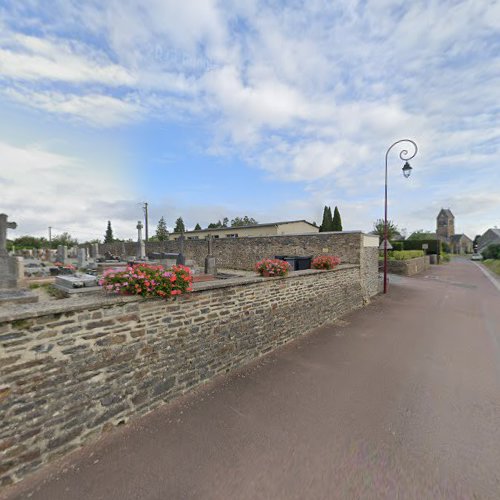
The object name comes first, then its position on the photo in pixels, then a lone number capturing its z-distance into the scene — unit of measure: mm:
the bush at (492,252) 43612
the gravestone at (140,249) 18339
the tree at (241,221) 66988
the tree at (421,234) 68825
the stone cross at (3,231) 7277
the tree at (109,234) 58419
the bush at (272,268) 6242
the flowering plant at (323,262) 8586
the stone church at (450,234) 90331
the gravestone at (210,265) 12544
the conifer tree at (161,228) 62059
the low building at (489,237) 68669
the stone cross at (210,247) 13742
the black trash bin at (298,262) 11203
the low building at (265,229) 24109
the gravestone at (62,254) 17703
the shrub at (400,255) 22562
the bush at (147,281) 3680
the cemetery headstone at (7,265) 6914
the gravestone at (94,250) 24500
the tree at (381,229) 43903
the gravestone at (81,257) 15231
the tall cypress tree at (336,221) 40219
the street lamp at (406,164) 11670
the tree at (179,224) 60638
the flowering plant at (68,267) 11309
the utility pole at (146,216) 36562
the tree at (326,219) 42969
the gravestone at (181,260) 13508
